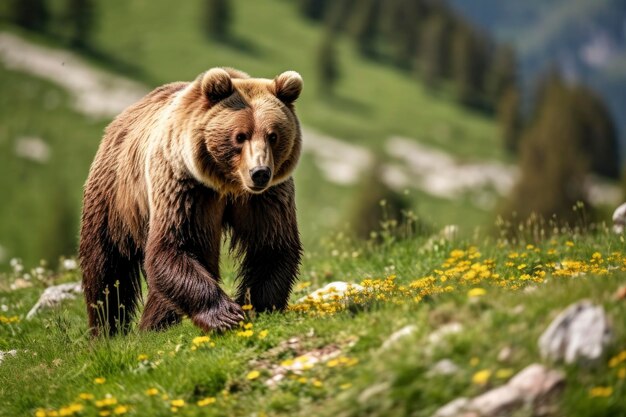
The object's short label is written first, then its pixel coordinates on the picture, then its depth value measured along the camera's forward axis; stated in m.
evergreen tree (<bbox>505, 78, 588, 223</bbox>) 169.12
